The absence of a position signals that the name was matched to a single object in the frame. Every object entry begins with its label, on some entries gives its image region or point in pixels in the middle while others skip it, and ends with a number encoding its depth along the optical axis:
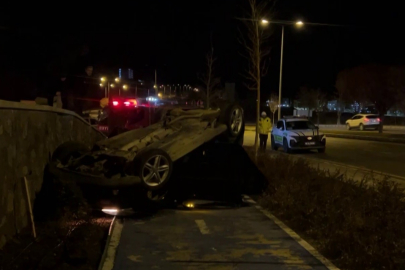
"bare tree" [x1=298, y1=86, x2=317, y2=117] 69.44
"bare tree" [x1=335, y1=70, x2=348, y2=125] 63.09
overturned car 8.05
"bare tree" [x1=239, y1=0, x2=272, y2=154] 16.67
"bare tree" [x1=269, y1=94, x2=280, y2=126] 51.42
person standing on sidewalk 20.89
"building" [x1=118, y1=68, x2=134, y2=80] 81.66
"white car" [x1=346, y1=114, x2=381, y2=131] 48.19
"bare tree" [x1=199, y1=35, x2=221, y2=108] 36.22
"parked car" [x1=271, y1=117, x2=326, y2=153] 23.12
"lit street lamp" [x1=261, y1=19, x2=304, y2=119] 26.27
